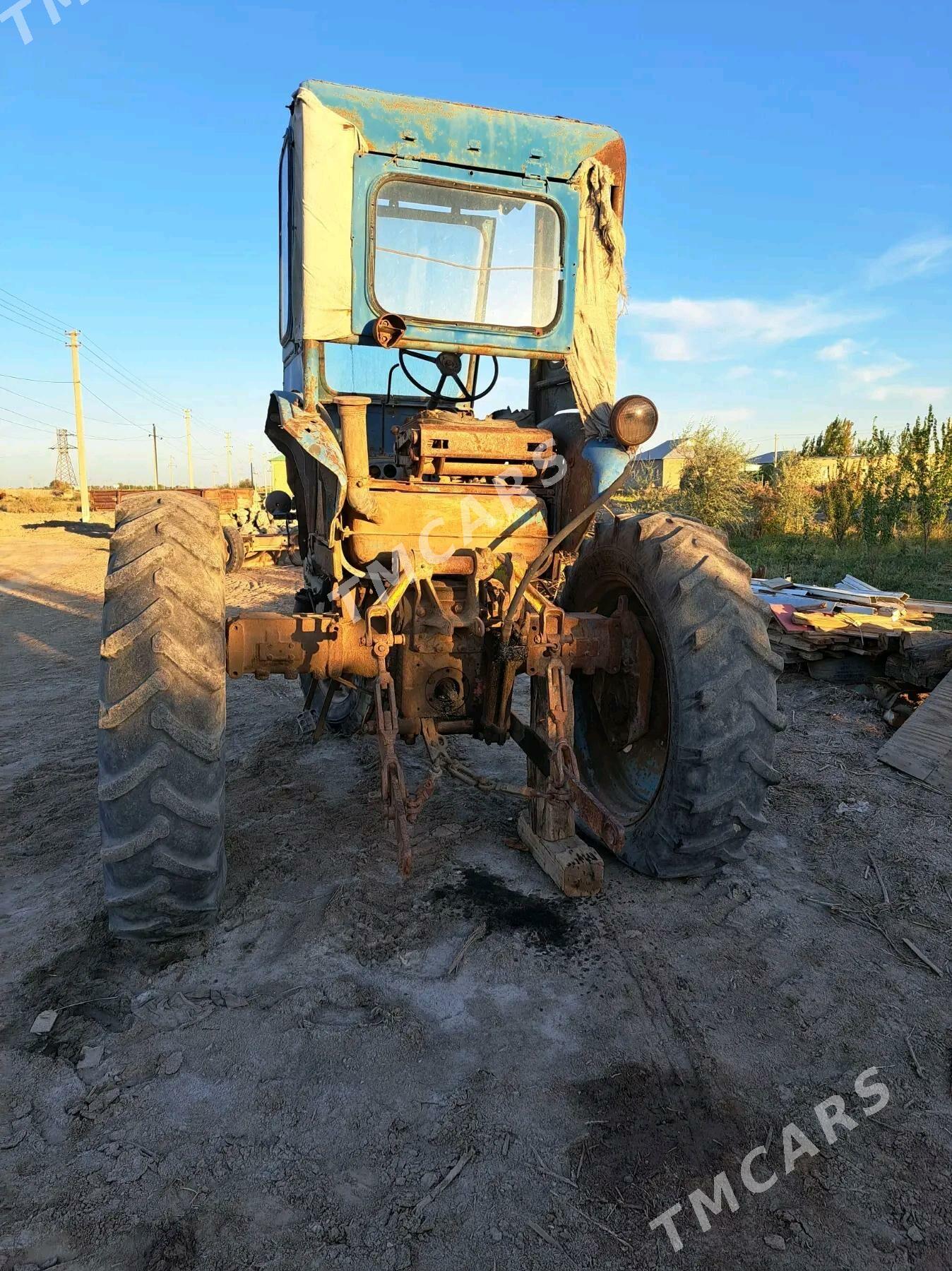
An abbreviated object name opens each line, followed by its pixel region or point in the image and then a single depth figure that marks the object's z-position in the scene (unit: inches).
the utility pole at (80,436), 1246.3
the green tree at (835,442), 1680.6
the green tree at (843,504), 803.4
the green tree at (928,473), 739.4
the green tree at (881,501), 745.0
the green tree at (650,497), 959.0
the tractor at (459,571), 106.7
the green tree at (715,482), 958.4
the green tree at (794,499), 987.9
